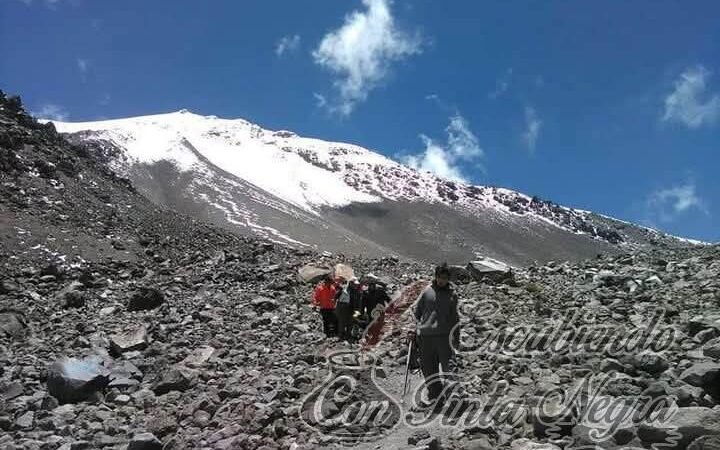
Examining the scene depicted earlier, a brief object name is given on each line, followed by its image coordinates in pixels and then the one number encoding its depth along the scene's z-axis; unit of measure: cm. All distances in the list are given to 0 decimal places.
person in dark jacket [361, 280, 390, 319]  1599
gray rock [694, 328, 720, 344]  901
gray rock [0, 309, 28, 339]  1678
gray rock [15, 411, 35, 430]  989
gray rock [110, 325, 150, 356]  1446
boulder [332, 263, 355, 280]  2089
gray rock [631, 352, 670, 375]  799
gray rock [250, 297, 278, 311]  1850
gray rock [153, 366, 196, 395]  1135
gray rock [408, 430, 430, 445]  750
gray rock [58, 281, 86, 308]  2027
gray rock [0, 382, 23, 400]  1141
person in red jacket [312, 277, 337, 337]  1570
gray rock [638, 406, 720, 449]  547
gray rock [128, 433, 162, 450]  851
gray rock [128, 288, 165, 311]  1970
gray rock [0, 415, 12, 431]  987
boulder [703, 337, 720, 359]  778
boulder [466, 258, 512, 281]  1947
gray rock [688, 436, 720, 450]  516
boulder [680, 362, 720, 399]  677
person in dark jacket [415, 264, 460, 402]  924
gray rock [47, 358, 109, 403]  1124
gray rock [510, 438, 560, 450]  613
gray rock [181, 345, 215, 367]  1266
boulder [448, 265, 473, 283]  2014
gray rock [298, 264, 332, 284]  2186
